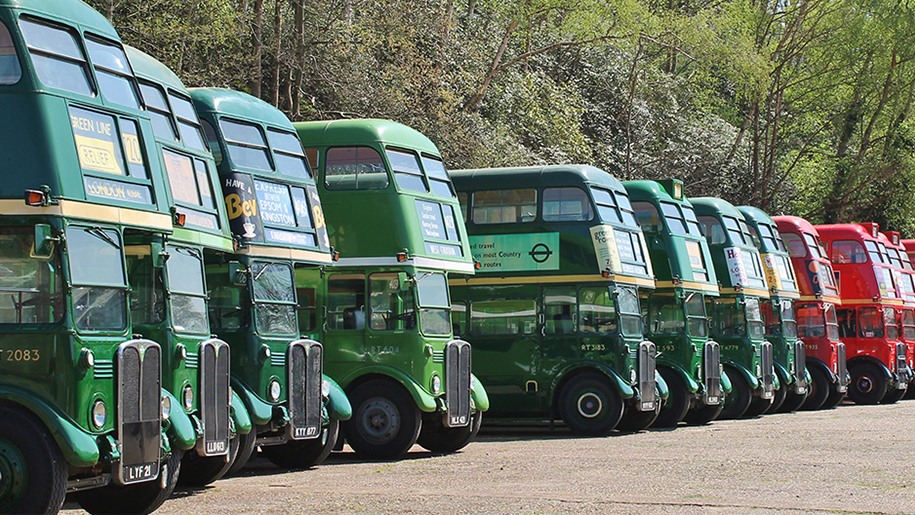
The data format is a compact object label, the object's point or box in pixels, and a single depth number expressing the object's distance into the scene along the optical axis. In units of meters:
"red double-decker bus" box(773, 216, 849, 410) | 30.92
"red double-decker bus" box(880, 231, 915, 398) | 35.47
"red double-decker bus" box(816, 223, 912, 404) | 33.41
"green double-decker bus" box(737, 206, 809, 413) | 28.81
